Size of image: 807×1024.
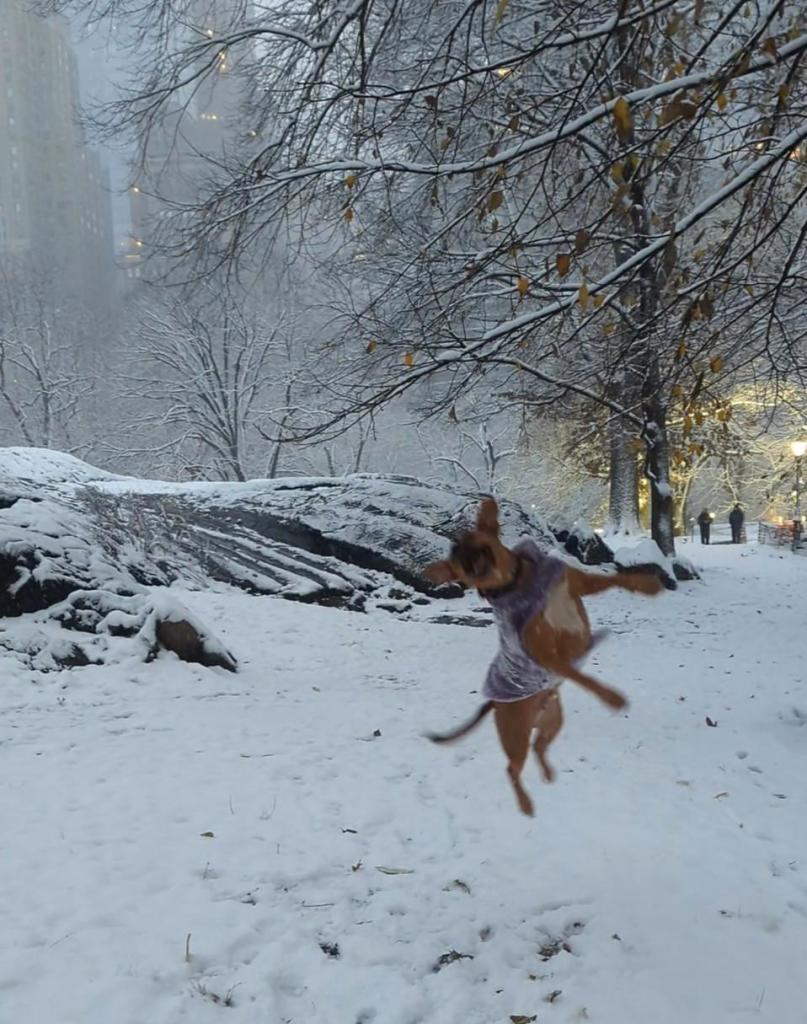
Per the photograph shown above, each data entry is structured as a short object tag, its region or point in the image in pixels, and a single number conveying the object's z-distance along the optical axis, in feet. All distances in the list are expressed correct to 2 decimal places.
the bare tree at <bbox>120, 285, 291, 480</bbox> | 80.64
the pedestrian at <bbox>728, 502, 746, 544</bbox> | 86.02
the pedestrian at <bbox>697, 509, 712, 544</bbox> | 83.71
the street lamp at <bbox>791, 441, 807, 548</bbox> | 60.49
